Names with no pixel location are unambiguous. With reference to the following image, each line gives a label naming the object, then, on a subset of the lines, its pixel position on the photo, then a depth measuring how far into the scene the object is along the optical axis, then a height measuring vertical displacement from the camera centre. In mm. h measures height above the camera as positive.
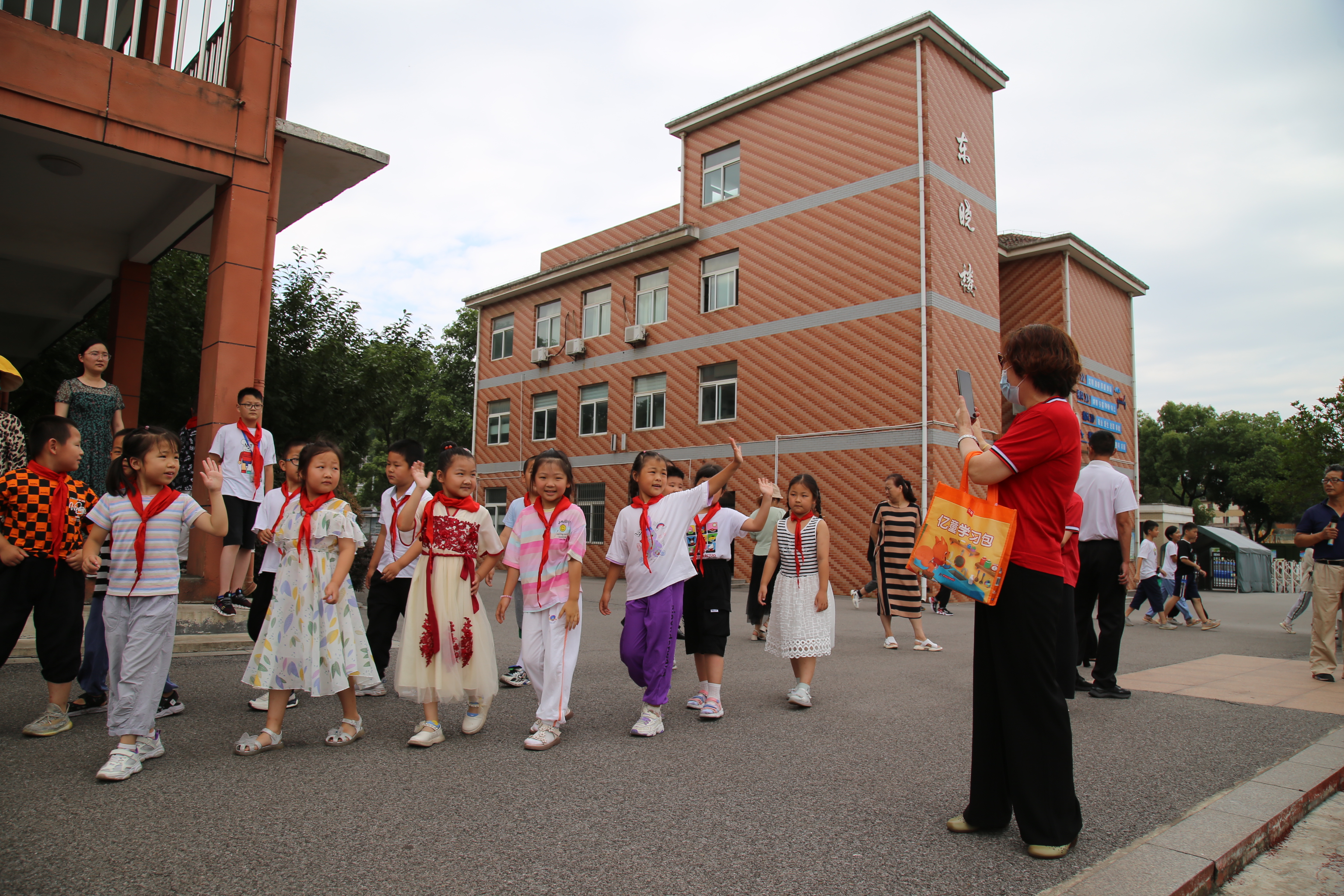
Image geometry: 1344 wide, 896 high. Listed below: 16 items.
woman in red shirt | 3111 -418
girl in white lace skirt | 6043 -488
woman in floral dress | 7074 +919
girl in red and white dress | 4754 -542
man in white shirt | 6340 -212
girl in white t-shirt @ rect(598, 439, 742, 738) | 5047 -302
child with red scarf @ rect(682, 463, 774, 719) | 5520 -499
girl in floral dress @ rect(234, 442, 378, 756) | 4477 -562
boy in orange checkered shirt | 4664 -292
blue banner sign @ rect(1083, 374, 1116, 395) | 25312 +4674
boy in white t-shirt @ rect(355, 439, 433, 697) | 5652 -333
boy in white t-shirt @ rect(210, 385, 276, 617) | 7352 +434
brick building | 20172 +6657
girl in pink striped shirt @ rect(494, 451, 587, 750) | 4781 -358
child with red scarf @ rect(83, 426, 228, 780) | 4023 -299
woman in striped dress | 9031 -311
